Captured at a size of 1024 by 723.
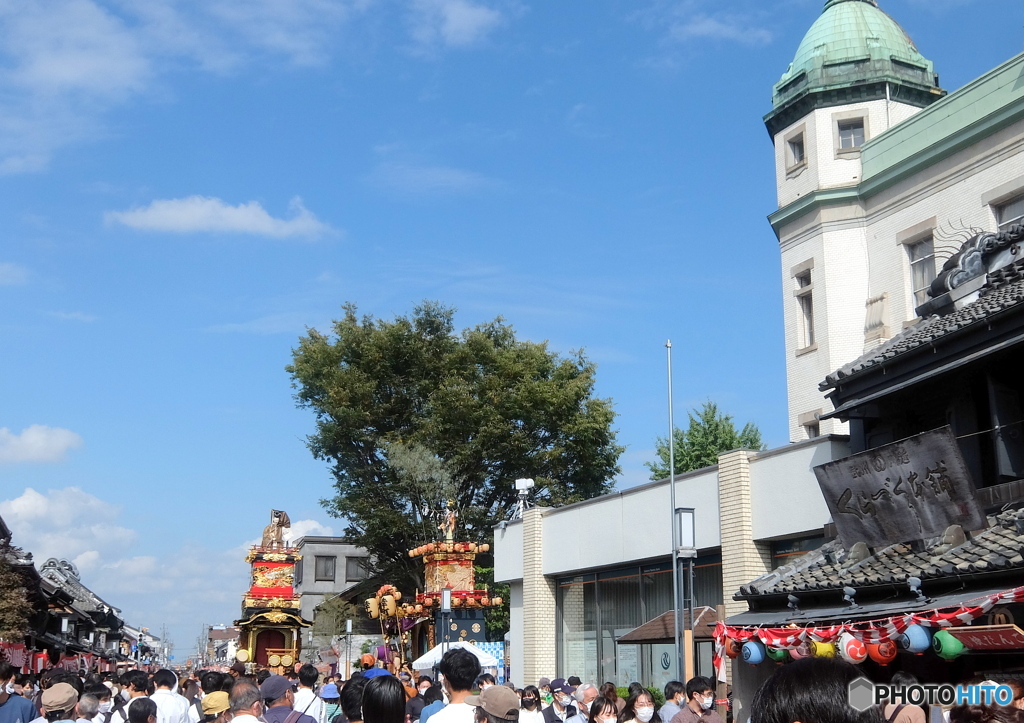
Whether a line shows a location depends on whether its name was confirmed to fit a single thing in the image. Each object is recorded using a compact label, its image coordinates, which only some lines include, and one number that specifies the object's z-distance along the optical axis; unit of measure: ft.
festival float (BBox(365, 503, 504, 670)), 93.30
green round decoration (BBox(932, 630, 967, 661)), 41.63
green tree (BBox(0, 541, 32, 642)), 82.02
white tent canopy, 72.49
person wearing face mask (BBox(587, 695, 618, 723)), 35.14
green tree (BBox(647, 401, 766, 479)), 166.30
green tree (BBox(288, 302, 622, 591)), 144.56
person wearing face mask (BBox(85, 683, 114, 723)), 36.87
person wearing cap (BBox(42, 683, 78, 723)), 29.55
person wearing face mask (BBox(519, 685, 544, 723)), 40.01
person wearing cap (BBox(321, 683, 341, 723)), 47.67
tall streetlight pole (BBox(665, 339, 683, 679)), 62.80
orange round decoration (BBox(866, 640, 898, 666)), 44.32
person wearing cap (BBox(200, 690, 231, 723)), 32.89
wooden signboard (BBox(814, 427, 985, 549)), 48.70
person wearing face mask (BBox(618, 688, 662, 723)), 32.22
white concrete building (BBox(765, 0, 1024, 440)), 83.10
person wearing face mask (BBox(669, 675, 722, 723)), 33.60
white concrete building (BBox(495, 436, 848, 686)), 69.21
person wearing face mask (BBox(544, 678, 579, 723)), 44.45
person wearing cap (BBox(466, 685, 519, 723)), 23.03
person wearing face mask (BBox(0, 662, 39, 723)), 34.06
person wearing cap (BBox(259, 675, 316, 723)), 31.50
